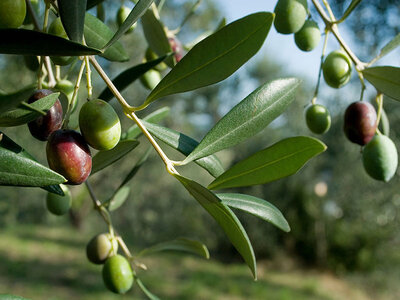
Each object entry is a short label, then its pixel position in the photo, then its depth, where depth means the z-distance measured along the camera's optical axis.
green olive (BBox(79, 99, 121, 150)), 0.17
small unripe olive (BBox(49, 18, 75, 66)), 0.20
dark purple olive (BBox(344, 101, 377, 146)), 0.25
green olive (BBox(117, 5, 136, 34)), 0.30
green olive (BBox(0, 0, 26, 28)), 0.16
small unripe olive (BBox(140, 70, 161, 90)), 0.30
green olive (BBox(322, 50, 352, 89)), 0.25
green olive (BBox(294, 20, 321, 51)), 0.26
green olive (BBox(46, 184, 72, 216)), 0.28
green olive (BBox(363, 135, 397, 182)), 0.26
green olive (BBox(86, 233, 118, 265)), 0.29
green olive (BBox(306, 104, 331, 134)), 0.27
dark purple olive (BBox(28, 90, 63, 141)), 0.17
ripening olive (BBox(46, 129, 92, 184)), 0.16
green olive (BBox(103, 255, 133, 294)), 0.27
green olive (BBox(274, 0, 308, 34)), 0.24
